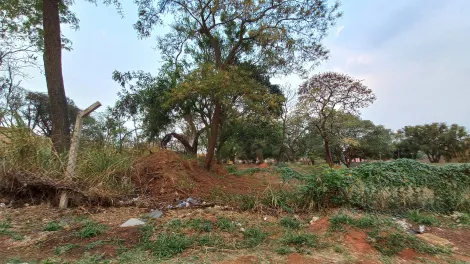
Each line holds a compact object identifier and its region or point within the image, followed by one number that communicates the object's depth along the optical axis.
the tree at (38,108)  19.17
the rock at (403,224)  3.78
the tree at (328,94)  14.27
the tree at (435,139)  23.47
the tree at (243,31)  6.78
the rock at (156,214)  4.00
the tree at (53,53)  6.96
